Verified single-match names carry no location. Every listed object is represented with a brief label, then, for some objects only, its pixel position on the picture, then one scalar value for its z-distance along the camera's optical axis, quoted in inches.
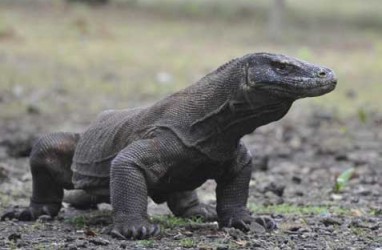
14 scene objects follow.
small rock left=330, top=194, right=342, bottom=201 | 569.1
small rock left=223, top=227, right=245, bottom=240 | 410.9
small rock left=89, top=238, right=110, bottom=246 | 391.2
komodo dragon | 398.3
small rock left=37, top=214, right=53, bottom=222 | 465.7
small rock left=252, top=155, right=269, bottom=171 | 678.5
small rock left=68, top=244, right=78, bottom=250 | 380.5
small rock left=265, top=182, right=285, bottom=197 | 576.8
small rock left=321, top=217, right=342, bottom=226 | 456.8
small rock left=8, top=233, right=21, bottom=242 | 400.8
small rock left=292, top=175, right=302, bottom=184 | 642.8
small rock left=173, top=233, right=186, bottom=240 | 407.4
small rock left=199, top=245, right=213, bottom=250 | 383.9
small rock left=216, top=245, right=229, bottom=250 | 384.2
